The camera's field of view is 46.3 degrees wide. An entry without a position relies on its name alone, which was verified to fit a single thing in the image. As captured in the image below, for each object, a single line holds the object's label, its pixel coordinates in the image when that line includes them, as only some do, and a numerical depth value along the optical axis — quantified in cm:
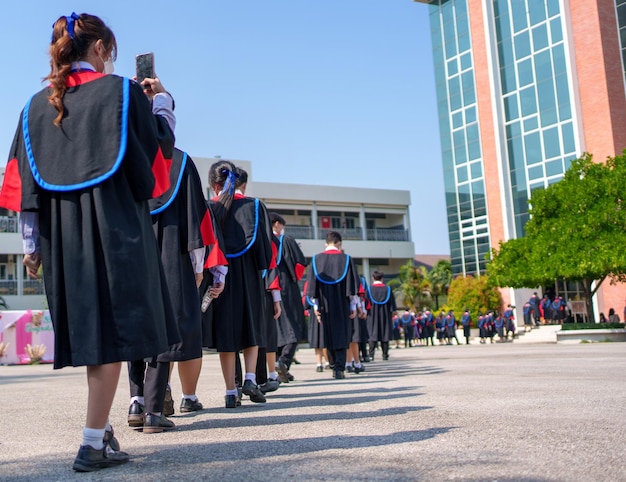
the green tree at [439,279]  5931
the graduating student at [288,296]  982
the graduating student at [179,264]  480
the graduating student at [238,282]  625
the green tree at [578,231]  2680
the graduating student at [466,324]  3850
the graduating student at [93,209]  333
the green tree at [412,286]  5834
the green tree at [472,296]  4334
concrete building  5791
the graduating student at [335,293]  1016
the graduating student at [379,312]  1617
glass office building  4150
